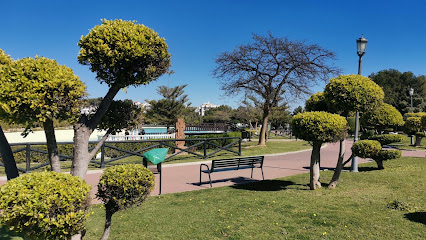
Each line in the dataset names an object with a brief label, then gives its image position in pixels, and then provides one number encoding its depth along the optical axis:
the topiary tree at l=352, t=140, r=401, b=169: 7.31
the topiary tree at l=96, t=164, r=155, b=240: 3.28
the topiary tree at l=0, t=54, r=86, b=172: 2.94
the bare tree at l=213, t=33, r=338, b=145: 17.41
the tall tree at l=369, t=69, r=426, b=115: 42.44
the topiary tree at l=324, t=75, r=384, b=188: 6.30
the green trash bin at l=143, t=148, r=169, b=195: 6.38
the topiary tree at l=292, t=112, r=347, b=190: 6.00
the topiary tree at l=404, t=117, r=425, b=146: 16.62
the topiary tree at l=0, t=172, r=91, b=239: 2.37
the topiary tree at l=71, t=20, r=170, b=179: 3.36
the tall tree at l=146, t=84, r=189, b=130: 29.44
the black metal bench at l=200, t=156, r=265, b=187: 7.97
